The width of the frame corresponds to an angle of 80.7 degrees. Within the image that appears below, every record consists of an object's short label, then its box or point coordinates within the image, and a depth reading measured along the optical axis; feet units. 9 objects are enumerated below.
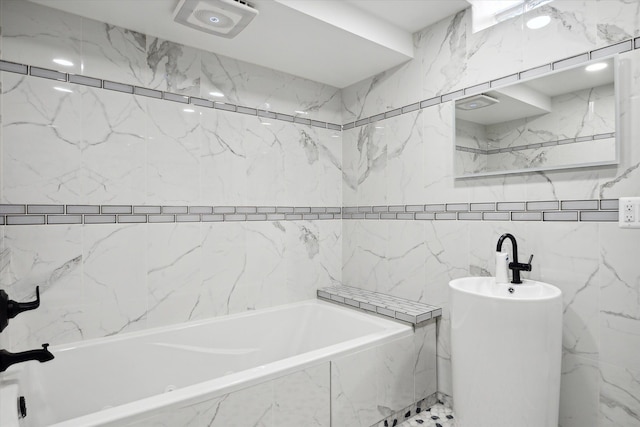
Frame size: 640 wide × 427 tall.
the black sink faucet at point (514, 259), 6.06
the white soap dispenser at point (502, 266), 6.07
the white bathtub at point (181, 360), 4.91
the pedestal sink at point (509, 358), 5.04
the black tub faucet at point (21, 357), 4.30
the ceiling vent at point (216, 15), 5.96
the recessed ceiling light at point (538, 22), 6.07
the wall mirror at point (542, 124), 5.42
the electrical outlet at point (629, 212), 5.04
